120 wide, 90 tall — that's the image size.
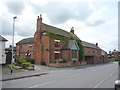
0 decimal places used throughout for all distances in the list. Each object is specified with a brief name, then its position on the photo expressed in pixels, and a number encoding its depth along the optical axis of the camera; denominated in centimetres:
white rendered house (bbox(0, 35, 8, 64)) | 1720
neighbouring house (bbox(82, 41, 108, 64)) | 3493
